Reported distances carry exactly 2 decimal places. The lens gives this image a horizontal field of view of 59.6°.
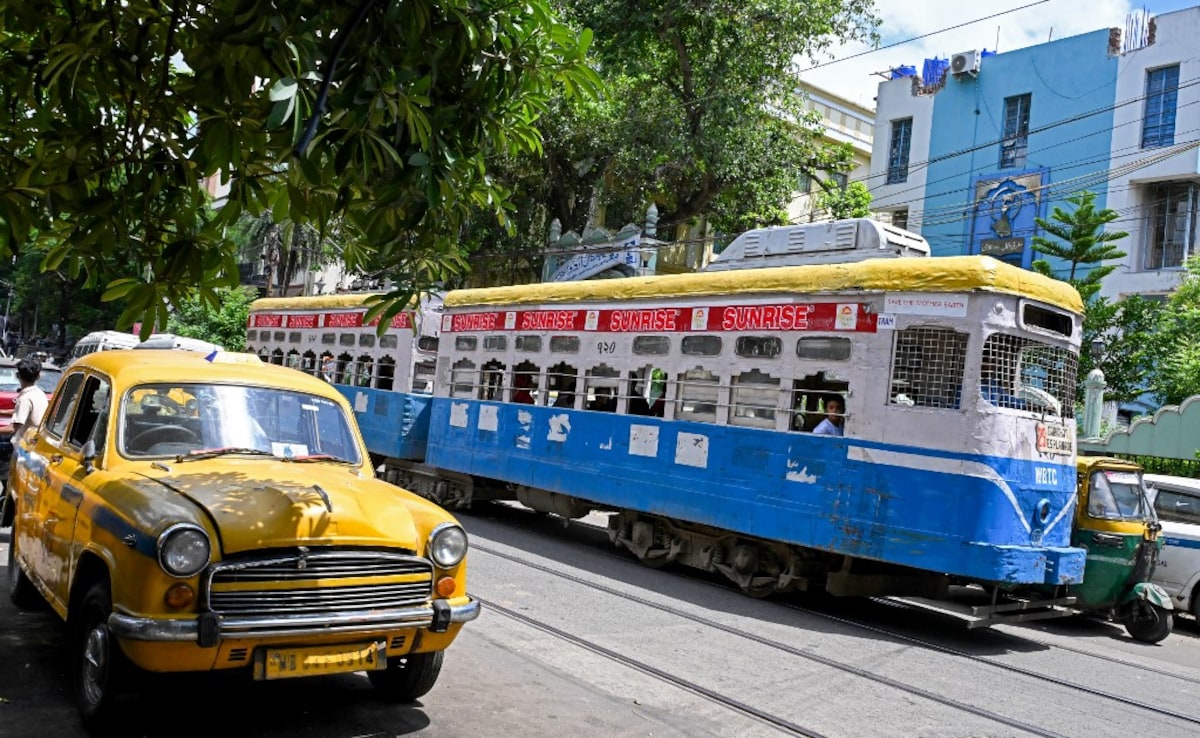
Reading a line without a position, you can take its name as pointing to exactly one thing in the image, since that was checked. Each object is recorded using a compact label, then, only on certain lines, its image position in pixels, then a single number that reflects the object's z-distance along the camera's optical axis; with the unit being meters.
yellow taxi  4.71
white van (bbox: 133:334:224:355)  21.24
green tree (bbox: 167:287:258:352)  36.19
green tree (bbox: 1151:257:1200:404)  22.23
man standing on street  9.16
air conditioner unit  32.22
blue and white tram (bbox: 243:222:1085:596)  9.30
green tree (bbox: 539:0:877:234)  23.58
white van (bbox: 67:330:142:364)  23.50
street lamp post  20.66
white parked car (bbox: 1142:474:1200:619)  12.03
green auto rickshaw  10.62
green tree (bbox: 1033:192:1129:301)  23.80
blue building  27.97
